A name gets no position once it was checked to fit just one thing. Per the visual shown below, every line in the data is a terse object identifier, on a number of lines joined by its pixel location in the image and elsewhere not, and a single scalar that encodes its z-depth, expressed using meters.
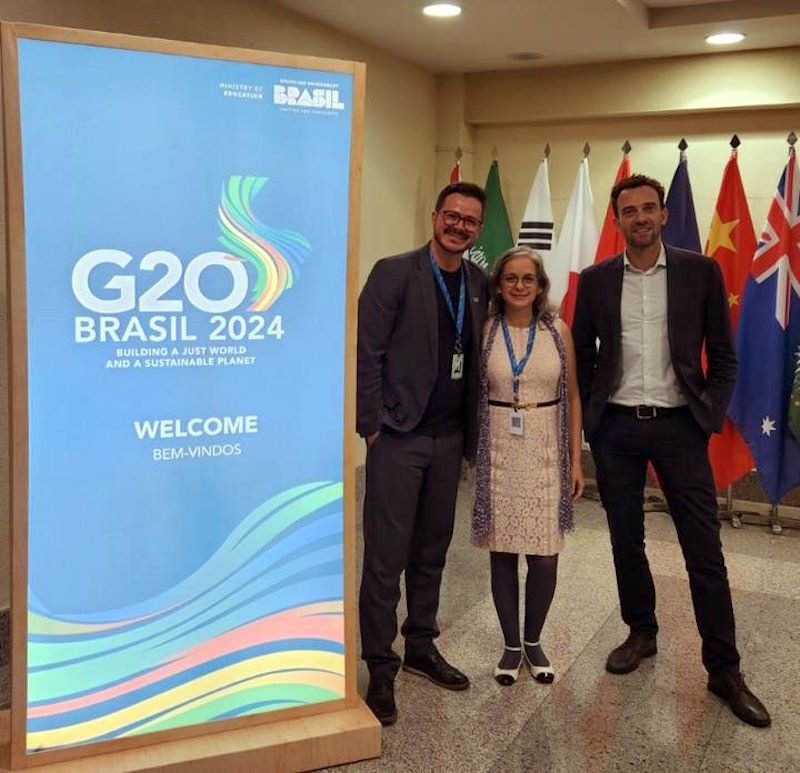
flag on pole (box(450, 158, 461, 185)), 5.35
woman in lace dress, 2.75
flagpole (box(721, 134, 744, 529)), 4.71
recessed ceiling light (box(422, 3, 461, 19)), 3.95
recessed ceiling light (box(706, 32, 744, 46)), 4.46
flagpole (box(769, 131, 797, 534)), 4.55
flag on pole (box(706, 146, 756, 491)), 4.63
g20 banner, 2.08
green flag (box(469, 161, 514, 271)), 5.38
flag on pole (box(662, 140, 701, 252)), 4.72
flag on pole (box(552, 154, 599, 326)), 5.06
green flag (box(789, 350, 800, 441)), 4.32
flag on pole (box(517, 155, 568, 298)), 5.16
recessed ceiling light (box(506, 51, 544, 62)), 4.87
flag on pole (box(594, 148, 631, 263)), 4.93
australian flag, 4.41
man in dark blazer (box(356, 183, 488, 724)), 2.67
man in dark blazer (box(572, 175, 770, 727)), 2.79
